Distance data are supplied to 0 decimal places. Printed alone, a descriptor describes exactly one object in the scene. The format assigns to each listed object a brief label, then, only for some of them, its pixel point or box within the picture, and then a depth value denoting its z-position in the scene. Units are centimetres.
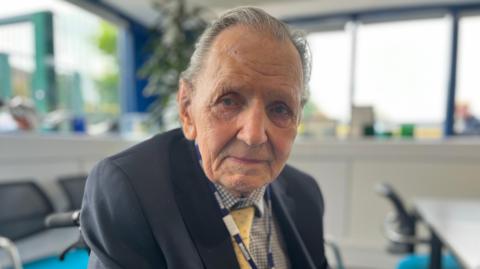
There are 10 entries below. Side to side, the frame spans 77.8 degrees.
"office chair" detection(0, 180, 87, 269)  157
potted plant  268
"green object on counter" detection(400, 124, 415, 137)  312
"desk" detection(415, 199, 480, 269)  116
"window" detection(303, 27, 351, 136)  373
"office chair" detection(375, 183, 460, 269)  168
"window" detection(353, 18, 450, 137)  371
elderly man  56
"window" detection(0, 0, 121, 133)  261
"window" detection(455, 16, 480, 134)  365
